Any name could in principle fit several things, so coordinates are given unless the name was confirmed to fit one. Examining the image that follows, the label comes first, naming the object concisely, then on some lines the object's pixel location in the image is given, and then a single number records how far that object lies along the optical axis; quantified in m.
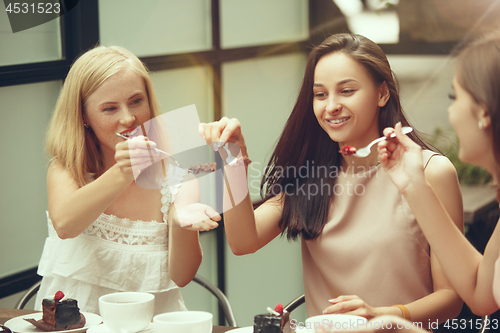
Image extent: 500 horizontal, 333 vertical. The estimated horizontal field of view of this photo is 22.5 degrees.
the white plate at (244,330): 2.04
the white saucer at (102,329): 2.06
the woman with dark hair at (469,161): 1.96
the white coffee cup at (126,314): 2.00
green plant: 3.98
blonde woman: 2.27
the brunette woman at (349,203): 2.23
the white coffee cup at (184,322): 1.96
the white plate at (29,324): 2.07
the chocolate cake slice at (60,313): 2.07
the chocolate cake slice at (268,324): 1.99
